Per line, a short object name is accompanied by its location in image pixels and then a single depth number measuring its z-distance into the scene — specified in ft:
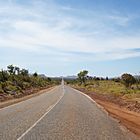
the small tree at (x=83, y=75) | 245.41
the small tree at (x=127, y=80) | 104.38
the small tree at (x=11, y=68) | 173.49
